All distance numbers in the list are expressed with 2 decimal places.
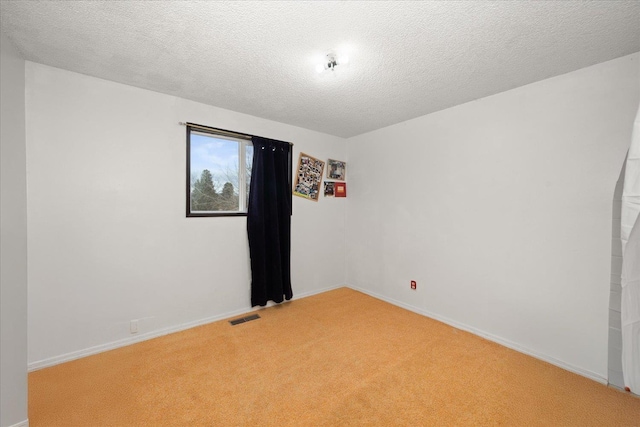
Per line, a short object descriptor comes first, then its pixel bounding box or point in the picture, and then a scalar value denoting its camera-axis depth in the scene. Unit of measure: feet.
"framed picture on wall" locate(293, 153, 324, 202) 11.58
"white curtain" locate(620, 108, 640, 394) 4.12
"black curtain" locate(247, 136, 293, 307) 10.02
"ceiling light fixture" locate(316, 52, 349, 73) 6.00
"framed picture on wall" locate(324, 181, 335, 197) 12.55
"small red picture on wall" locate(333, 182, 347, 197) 12.94
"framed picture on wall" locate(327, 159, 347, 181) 12.69
